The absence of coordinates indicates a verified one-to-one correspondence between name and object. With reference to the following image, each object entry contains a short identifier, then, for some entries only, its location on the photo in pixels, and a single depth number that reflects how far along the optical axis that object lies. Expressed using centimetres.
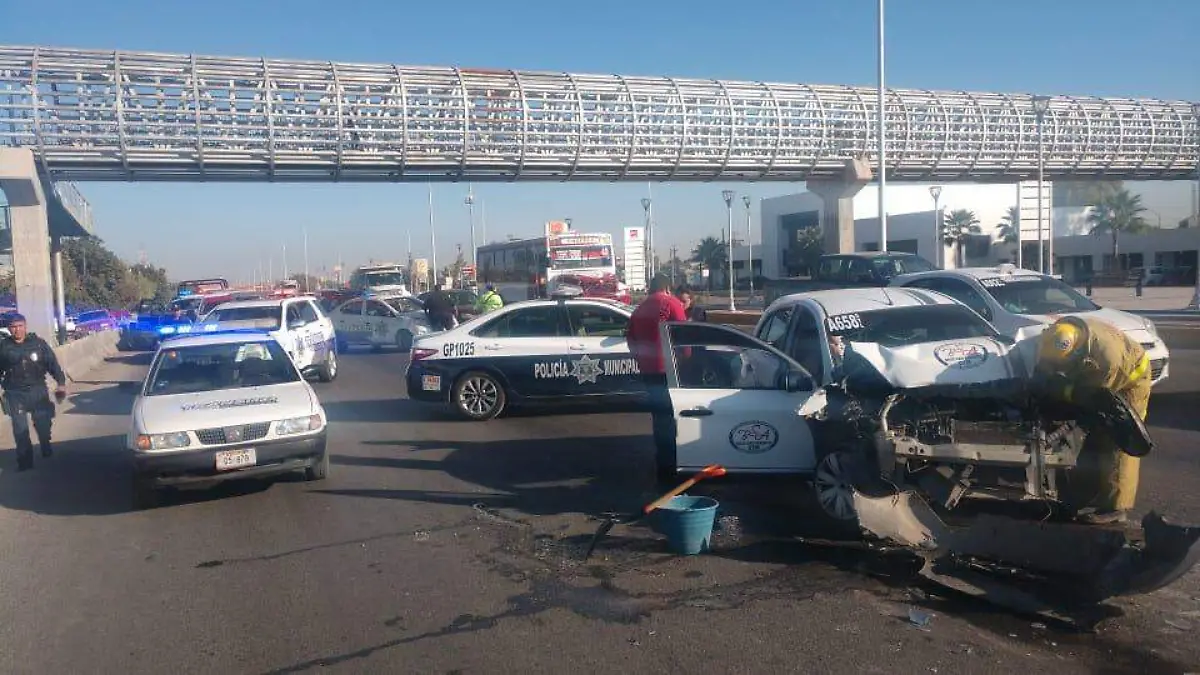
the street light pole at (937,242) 4338
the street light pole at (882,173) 2670
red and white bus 4119
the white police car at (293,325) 1781
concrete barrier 2278
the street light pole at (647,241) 5249
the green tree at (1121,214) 6562
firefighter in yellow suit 640
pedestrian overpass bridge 2650
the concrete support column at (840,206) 3503
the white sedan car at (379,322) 2684
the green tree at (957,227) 6425
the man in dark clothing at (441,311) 2255
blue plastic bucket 671
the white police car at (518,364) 1327
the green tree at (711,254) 8562
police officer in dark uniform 1090
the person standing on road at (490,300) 2267
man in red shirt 806
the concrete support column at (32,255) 2686
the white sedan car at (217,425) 861
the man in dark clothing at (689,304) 1292
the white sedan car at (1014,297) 1241
